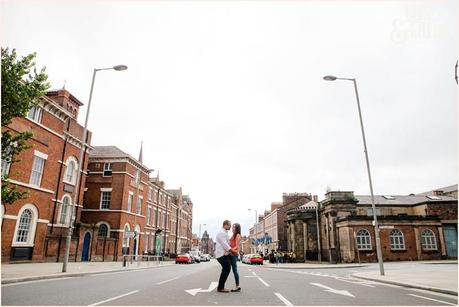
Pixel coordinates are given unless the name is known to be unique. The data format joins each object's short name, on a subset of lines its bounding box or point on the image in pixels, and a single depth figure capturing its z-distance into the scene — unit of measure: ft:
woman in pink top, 27.55
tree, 38.06
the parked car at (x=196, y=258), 152.17
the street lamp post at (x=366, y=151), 51.57
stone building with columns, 115.03
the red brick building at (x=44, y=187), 73.03
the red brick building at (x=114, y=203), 114.42
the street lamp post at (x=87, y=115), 51.62
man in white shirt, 27.43
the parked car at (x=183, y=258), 128.06
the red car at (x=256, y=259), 127.65
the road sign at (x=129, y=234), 83.74
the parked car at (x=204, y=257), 188.96
